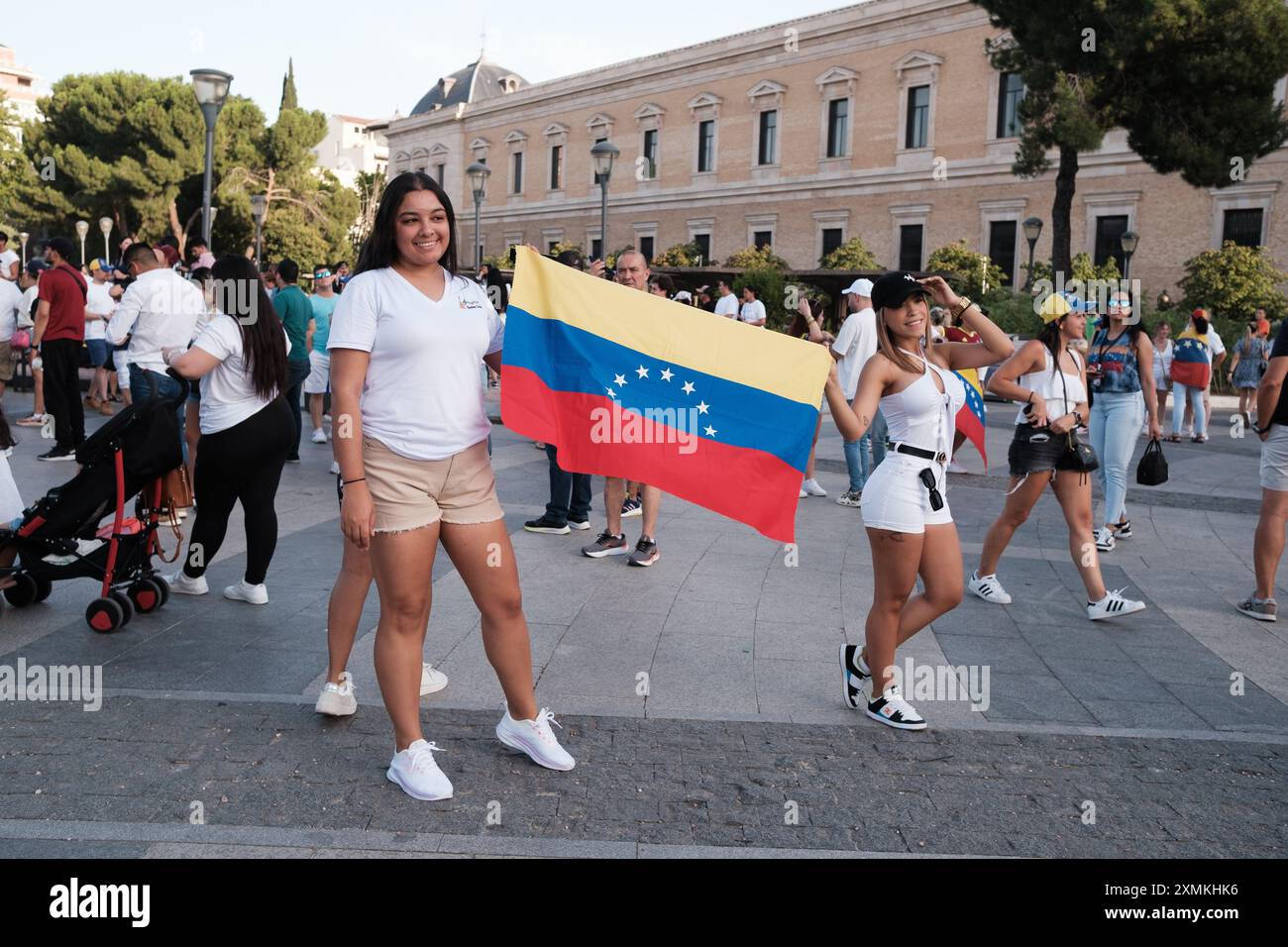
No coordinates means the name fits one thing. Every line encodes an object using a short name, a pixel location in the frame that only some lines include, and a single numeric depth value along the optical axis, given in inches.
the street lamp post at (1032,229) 1147.3
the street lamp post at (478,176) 1082.1
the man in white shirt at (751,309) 648.4
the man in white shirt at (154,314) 325.7
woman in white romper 174.7
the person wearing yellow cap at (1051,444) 250.5
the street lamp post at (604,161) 805.9
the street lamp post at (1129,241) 1214.9
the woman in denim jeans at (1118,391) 312.5
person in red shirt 409.1
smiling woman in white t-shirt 139.3
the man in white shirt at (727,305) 695.1
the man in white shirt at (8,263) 484.7
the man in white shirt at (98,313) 534.9
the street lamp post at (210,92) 559.2
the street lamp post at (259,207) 1052.5
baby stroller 219.6
